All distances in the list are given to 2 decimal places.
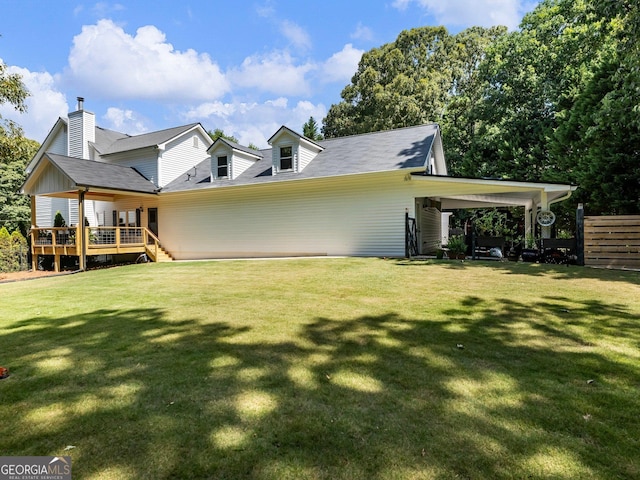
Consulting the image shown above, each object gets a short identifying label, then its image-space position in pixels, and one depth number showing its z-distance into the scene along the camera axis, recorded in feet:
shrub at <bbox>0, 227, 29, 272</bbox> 48.01
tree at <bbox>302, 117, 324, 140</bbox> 118.93
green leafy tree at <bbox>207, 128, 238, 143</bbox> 135.95
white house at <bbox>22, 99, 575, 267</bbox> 46.06
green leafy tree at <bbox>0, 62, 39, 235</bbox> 43.98
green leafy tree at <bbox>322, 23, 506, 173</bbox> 92.89
